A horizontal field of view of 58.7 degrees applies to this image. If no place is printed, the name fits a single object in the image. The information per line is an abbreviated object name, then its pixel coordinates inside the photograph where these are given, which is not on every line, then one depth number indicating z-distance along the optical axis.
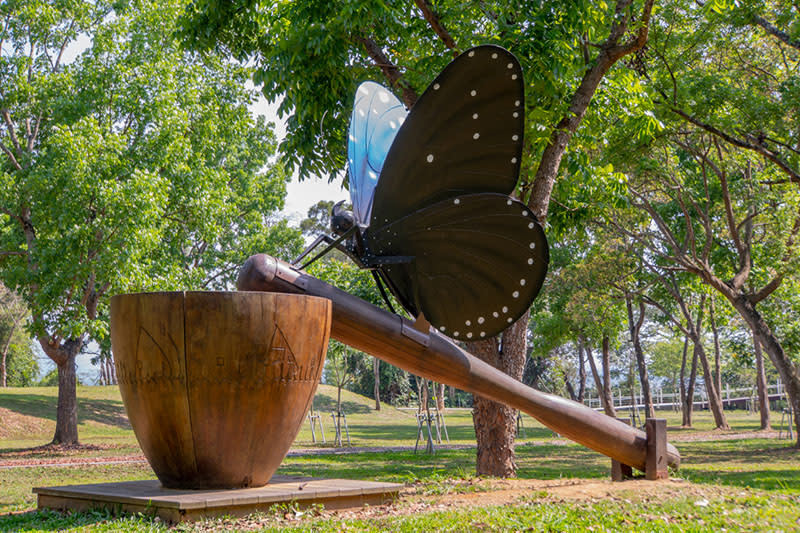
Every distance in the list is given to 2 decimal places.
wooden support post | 8.05
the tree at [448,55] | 8.48
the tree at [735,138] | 15.97
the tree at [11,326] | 42.09
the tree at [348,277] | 18.62
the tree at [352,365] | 50.40
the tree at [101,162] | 17.11
